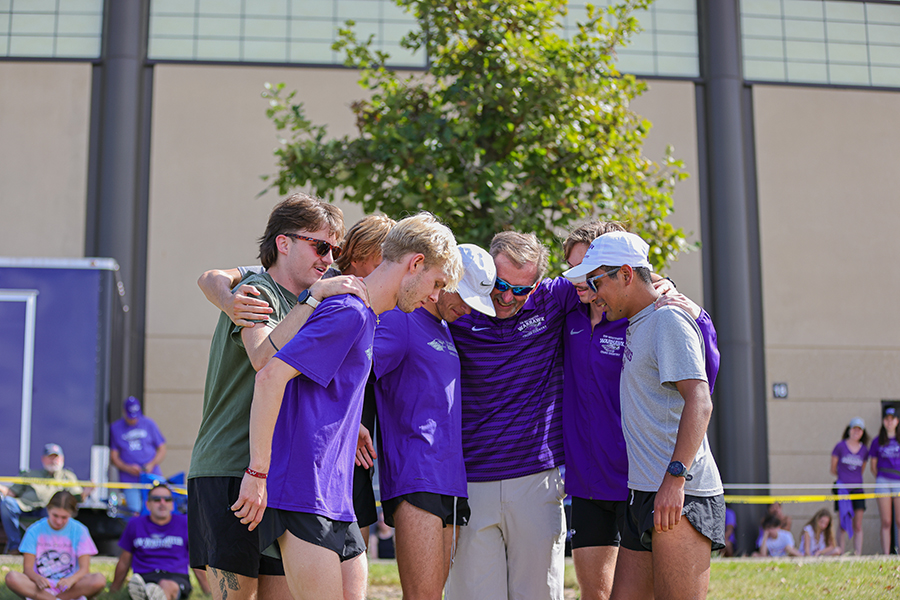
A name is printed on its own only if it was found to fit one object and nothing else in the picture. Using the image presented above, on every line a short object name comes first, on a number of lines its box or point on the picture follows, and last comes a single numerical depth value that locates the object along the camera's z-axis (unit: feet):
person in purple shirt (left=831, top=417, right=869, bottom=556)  37.88
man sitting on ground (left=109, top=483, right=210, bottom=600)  22.41
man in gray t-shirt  10.85
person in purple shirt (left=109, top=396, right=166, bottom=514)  34.63
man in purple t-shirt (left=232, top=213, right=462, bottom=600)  8.93
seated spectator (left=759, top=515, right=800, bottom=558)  36.19
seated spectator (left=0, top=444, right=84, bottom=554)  28.30
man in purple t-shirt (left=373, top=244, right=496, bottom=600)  11.17
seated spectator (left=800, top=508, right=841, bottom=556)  38.46
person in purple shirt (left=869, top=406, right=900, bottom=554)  34.86
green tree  22.50
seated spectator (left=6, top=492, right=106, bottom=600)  22.48
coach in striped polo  12.48
